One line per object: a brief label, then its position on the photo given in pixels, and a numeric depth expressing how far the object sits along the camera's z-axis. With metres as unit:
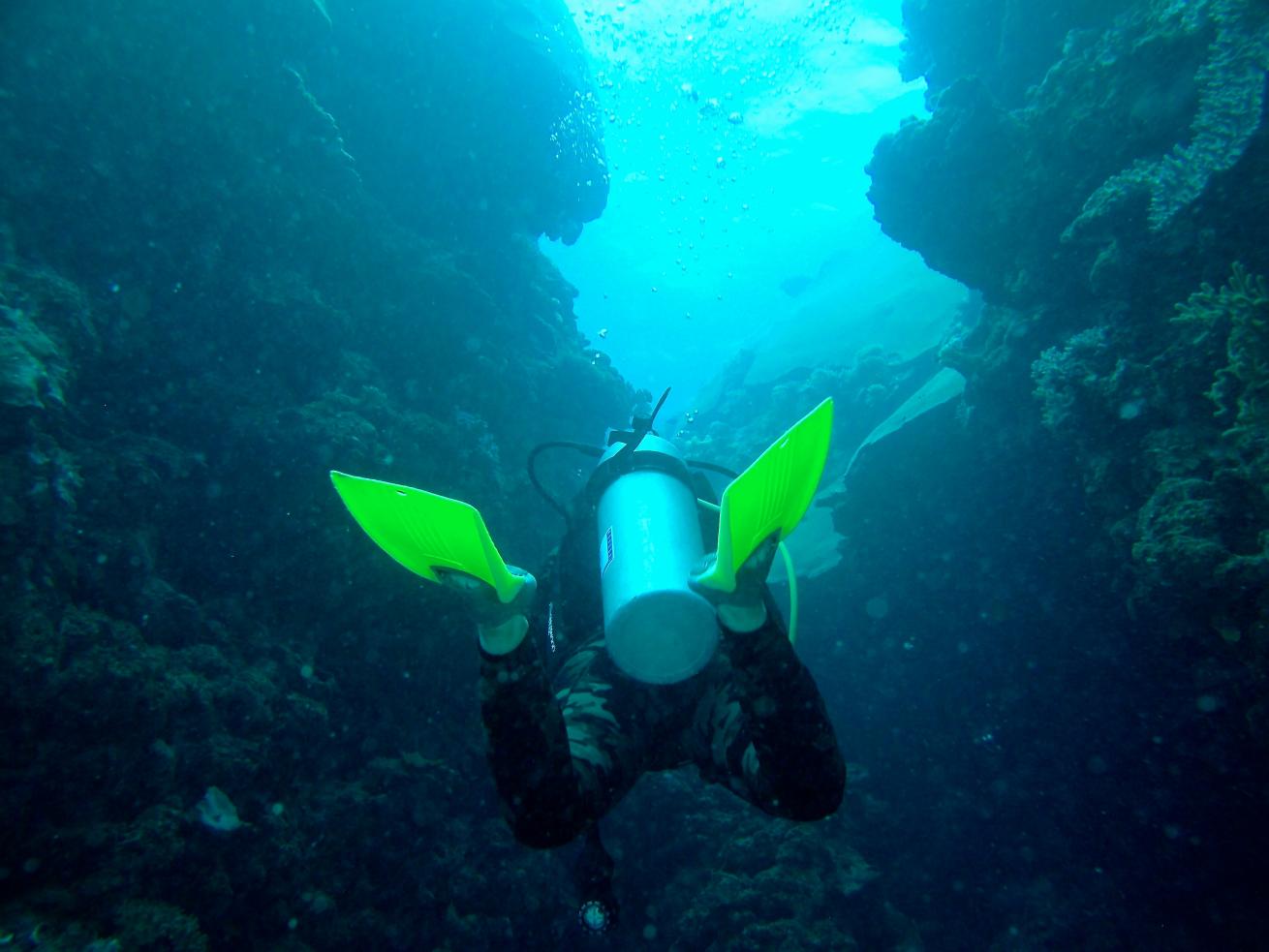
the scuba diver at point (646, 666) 2.19
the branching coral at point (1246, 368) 5.02
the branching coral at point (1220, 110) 6.02
